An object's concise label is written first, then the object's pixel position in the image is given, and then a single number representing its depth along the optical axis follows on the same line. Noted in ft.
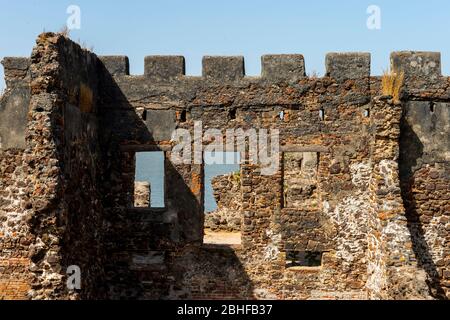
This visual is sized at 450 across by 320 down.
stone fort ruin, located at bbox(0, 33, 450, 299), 34.60
